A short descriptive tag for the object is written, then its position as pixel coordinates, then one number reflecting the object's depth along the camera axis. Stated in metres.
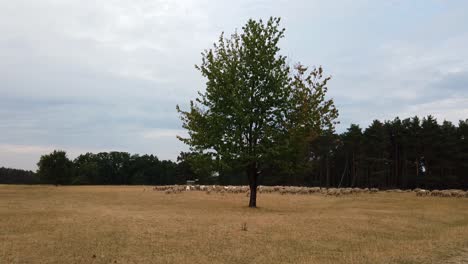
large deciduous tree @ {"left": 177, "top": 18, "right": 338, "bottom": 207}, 27.03
